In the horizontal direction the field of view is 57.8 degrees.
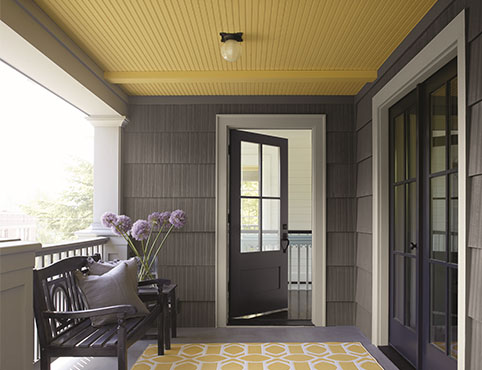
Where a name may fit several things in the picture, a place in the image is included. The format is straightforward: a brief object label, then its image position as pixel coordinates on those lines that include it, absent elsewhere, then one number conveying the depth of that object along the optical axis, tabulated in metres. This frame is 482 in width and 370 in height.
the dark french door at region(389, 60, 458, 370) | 2.60
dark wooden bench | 2.55
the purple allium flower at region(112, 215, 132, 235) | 3.95
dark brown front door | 4.72
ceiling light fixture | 2.99
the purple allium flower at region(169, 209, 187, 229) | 4.09
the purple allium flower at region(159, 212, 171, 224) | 4.18
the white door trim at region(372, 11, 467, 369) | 2.23
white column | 4.38
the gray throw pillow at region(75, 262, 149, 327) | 2.96
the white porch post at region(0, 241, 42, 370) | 1.38
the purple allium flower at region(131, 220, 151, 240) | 3.89
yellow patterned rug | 3.35
